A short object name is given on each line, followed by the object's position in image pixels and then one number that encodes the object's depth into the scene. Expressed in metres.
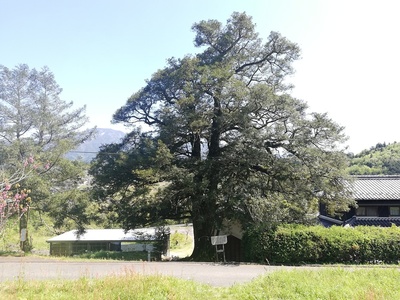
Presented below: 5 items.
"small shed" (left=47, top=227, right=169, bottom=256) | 26.51
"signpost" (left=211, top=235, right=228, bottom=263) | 12.63
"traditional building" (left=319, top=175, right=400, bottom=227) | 20.31
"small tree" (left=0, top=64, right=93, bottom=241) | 17.62
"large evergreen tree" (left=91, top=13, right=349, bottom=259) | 15.19
